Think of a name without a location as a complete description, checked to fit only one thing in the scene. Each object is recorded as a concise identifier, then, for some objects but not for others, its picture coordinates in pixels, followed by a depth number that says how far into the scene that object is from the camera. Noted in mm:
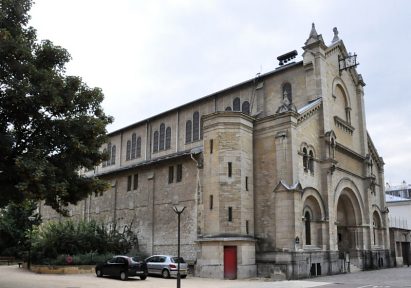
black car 27859
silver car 30031
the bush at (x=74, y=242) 34469
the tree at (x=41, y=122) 17453
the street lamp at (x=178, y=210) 19495
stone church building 30547
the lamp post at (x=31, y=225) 35453
